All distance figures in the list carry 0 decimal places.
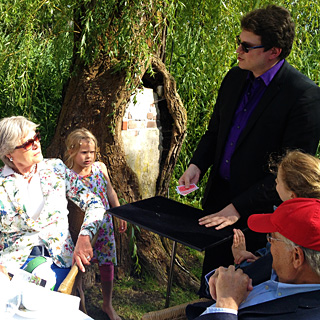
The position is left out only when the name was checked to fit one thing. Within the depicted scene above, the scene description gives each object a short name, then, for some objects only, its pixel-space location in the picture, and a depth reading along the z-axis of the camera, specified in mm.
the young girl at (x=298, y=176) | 2062
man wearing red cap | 1650
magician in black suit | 2541
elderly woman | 2727
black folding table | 2291
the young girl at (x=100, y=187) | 3383
